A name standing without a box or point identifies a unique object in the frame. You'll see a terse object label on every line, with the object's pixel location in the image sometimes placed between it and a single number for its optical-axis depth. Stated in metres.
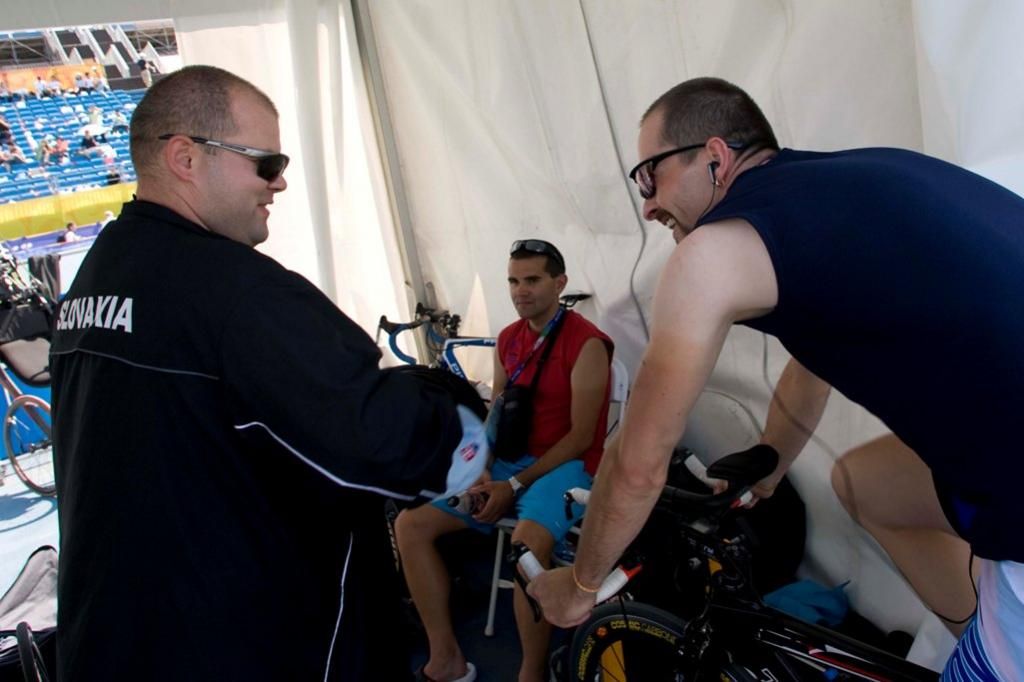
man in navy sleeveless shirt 0.92
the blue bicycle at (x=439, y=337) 3.65
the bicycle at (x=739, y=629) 1.36
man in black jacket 0.98
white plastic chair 2.62
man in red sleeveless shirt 2.29
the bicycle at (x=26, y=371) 5.19
